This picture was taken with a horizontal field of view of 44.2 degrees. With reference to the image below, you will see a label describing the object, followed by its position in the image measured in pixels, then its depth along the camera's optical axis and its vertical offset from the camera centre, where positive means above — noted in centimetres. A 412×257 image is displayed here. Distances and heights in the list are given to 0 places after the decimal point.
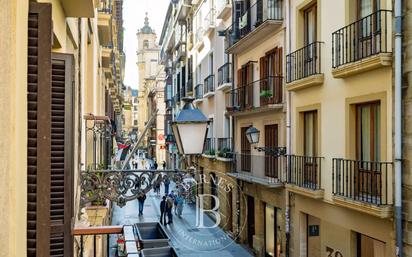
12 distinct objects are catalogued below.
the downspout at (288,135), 1574 +2
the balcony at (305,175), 1339 -113
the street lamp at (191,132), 698 +5
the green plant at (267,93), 1691 +142
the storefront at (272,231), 1698 -335
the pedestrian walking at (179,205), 2684 -373
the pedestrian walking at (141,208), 2733 -395
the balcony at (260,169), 1603 -120
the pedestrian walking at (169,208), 2412 -353
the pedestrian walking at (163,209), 2441 -356
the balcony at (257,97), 1661 +141
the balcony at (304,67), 1359 +196
